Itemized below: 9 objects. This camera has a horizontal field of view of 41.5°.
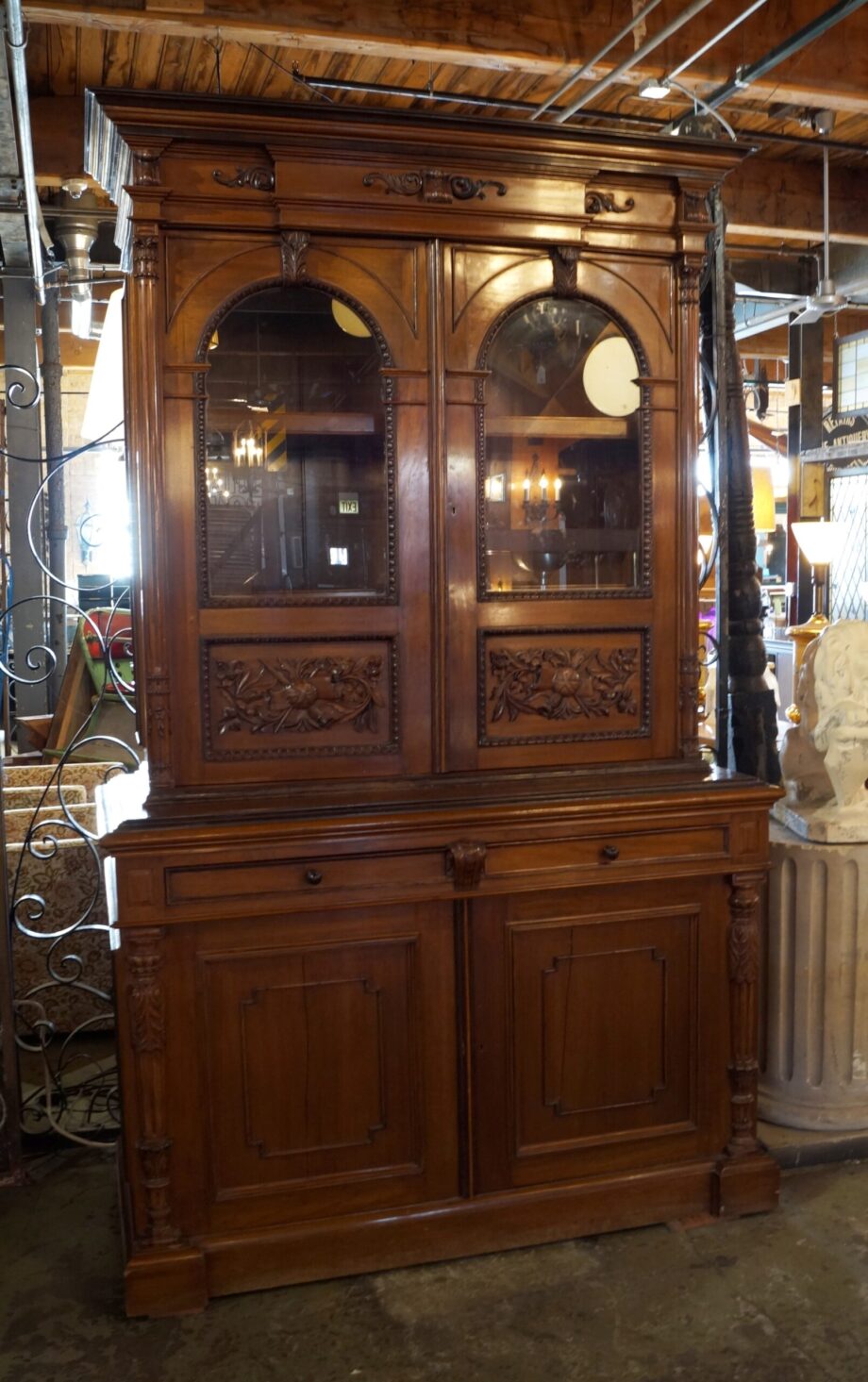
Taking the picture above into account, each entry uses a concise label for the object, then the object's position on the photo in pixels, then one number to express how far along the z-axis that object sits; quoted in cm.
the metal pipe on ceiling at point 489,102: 337
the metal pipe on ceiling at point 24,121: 179
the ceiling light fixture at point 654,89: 348
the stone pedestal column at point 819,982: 264
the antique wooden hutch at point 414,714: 212
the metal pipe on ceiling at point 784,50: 294
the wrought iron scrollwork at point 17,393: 258
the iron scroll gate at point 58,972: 265
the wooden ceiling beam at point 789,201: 556
